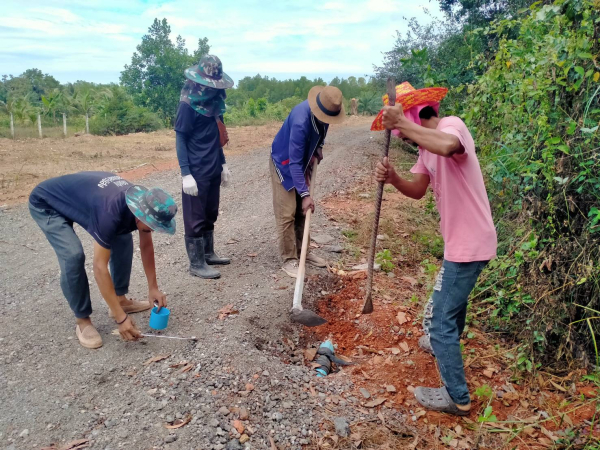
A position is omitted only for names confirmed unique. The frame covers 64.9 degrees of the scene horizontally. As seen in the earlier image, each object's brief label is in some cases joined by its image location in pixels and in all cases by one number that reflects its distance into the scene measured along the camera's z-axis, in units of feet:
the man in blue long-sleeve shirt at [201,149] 13.99
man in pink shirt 7.97
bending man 9.92
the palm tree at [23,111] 67.87
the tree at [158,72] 89.81
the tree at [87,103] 75.87
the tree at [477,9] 34.63
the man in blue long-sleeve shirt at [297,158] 13.55
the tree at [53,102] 72.74
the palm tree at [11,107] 56.12
